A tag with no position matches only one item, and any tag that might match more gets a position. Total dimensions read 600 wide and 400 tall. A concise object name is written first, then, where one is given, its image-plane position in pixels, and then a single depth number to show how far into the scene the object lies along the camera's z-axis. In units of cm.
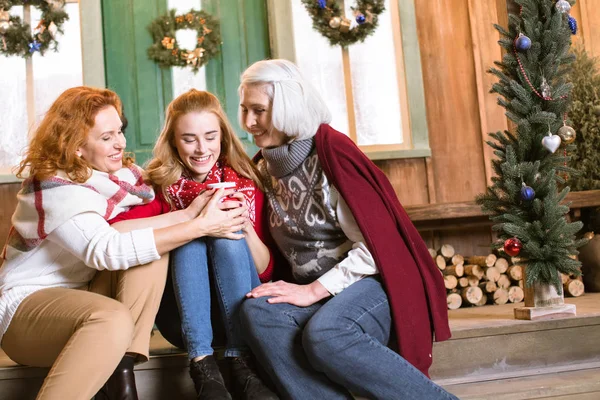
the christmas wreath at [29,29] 419
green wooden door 435
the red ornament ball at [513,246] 285
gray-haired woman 197
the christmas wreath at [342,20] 442
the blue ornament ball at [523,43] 286
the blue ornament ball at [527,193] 283
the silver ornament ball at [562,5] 286
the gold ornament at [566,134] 287
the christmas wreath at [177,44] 433
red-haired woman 198
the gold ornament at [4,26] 415
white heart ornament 283
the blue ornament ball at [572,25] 291
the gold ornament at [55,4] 420
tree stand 280
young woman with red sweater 211
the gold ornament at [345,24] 443
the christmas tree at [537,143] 286
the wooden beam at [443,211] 393
